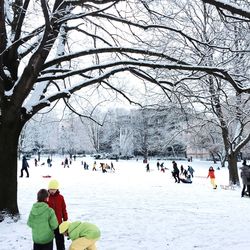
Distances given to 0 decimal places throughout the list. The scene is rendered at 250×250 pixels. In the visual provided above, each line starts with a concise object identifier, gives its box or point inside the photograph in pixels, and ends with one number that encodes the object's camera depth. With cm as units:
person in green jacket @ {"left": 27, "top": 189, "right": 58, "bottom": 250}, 575
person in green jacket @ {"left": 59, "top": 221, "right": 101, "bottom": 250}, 478
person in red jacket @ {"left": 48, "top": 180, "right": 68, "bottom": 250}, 673
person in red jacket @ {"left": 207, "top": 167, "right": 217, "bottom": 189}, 2202
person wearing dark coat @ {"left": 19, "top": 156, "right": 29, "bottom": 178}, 2558
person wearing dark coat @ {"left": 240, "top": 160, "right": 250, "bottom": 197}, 1695
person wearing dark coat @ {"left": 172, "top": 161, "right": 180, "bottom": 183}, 2573
